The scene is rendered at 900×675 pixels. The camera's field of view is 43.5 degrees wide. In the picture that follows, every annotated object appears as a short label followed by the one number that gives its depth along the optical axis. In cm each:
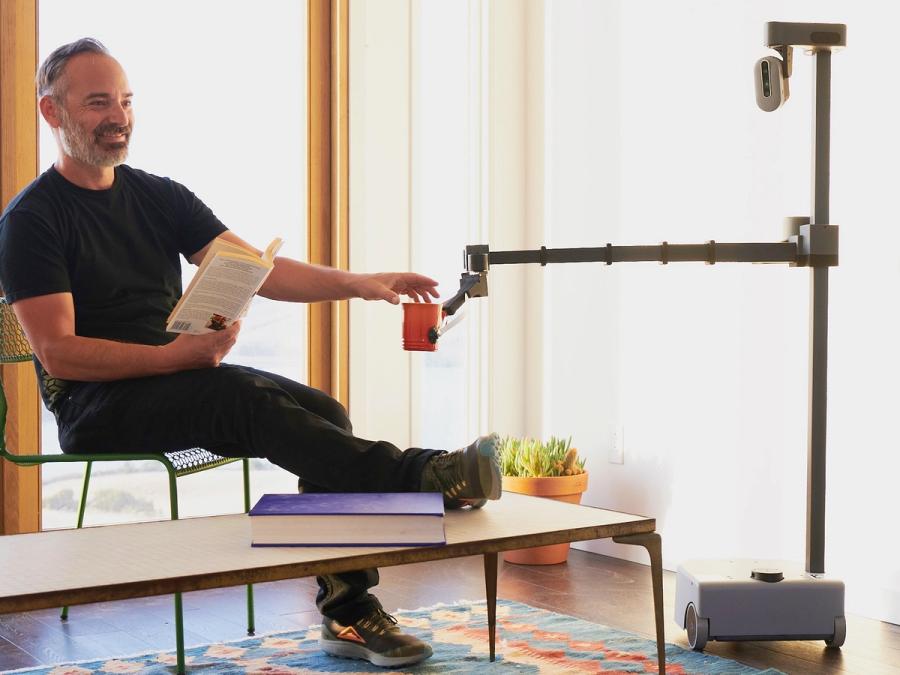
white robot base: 232
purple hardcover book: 150
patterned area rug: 218
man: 186
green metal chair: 211
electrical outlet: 336
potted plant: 320
